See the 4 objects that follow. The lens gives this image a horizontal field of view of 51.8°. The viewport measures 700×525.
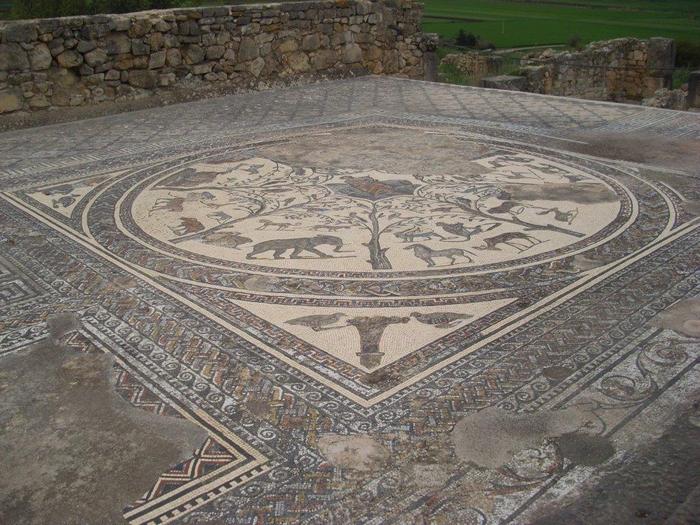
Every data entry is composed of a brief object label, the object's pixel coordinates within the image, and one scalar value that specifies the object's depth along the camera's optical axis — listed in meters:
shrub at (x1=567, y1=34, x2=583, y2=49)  15.12
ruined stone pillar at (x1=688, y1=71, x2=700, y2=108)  9.97
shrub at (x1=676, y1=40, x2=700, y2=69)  15.57
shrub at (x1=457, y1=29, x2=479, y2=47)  17.34
